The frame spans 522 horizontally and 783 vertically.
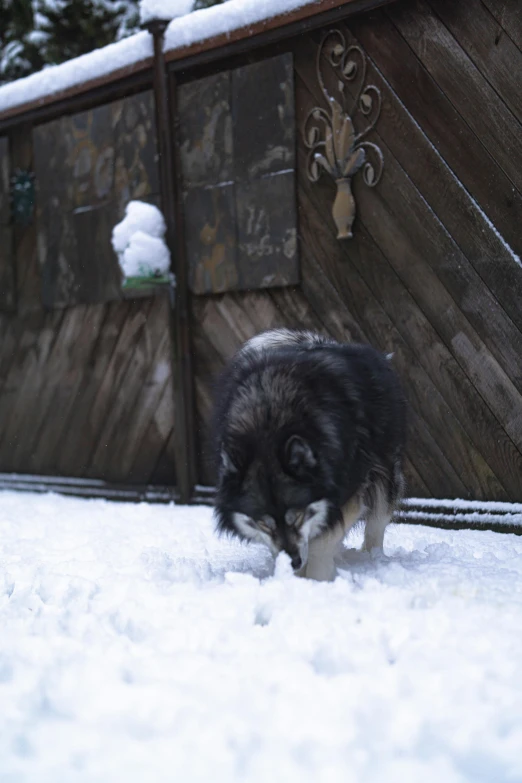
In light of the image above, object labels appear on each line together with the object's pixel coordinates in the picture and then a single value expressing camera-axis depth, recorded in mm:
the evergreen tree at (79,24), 12383
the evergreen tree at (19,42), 12164
